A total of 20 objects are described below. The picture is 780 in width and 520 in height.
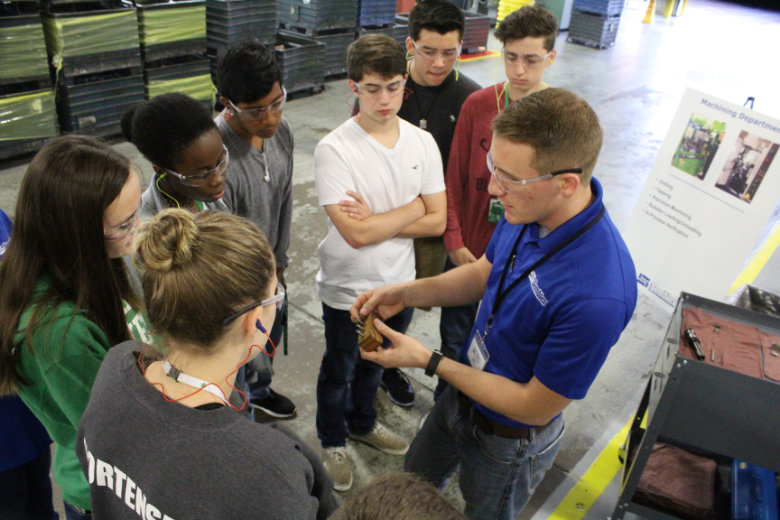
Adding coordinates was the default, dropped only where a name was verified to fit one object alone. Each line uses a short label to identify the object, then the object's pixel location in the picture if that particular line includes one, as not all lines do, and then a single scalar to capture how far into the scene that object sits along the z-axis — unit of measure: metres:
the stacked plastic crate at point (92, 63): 5.57
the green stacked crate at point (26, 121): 5.35
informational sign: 3.58
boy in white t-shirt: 2.46
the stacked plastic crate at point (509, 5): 11.21
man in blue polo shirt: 1.70
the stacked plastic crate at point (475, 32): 10.70
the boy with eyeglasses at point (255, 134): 2.48
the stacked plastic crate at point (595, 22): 12.06
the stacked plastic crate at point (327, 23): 8.11
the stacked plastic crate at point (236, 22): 6.88
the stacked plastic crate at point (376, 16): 8.72
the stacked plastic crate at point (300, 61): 7.66
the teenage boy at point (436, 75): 3.09
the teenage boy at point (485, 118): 2.95
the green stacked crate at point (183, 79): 6.44
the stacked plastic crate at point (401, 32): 9.35
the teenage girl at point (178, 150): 2.16
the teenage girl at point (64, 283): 1.54
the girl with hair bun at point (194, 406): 1.13
